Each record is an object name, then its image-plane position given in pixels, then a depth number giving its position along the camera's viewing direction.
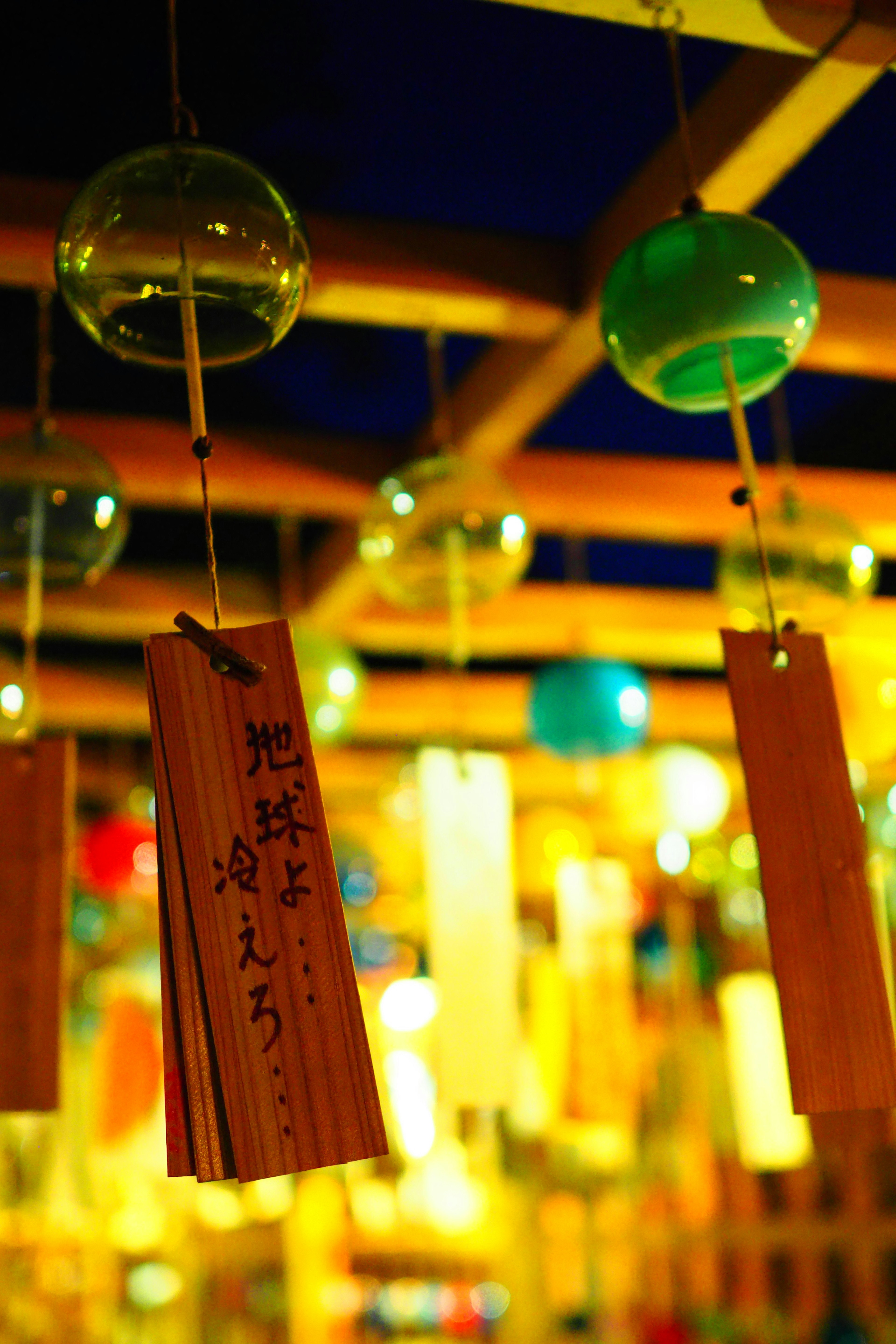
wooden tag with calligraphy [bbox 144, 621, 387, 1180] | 0.88
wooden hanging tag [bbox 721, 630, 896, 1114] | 1.03
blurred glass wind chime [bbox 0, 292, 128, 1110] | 1.38
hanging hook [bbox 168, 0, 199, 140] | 1.04
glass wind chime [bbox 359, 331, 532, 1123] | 1.69
